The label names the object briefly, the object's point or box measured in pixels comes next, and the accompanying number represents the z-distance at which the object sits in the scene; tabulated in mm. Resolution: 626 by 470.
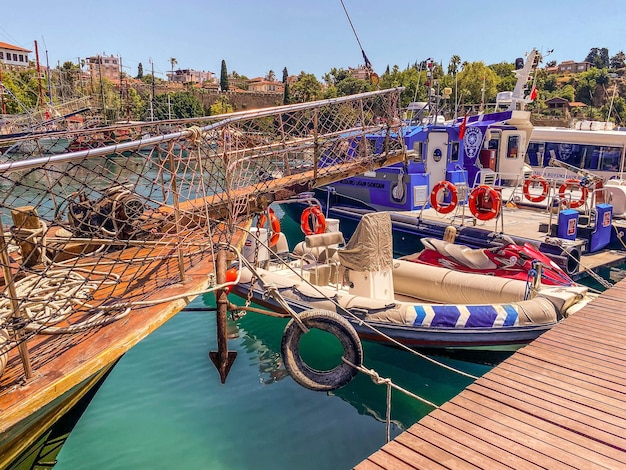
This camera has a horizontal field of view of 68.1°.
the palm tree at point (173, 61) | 94000
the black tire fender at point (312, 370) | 5398
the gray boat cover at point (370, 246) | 7576
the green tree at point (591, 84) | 77312
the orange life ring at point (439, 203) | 12156
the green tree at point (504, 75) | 67562
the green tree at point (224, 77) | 89062
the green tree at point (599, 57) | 118250
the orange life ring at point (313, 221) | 10626
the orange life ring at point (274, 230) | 9596
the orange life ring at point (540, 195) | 13940
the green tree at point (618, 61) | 106762
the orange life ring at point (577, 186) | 12251
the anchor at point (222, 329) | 4141
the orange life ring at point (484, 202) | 11040
